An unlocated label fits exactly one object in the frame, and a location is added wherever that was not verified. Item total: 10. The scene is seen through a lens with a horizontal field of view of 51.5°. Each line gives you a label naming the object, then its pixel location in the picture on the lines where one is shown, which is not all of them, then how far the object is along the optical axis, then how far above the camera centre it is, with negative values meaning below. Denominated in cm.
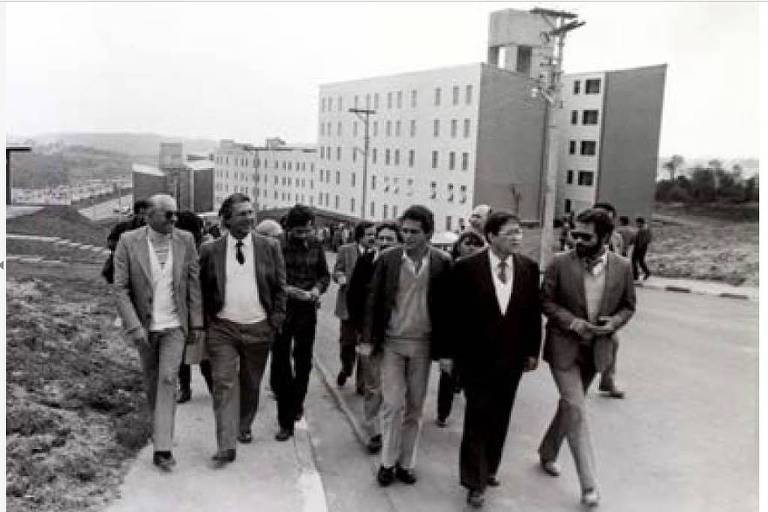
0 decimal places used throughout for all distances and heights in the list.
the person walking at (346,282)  755 -103
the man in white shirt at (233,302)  547 -92
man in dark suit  508 -96
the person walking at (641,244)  1759 -126
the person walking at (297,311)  623 -110
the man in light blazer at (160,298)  516 -87
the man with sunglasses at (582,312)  517 -84
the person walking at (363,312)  560 -97
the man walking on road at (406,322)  529 -97
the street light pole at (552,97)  2236 +251
